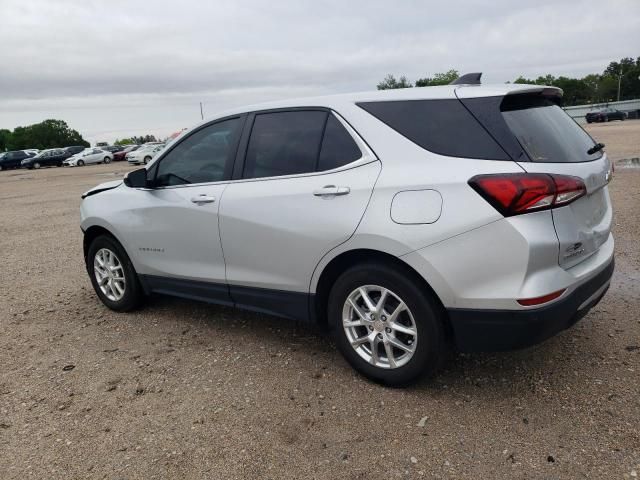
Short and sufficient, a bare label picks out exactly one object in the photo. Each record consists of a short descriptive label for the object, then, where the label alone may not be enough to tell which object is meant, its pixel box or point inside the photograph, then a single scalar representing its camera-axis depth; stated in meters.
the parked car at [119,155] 46.69
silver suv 2.73
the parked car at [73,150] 45.89
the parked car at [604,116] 61.28
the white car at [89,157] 42.53
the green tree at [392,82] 79.62
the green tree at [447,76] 91.19
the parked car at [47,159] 42.50
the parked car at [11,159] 43.88
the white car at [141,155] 38.03
